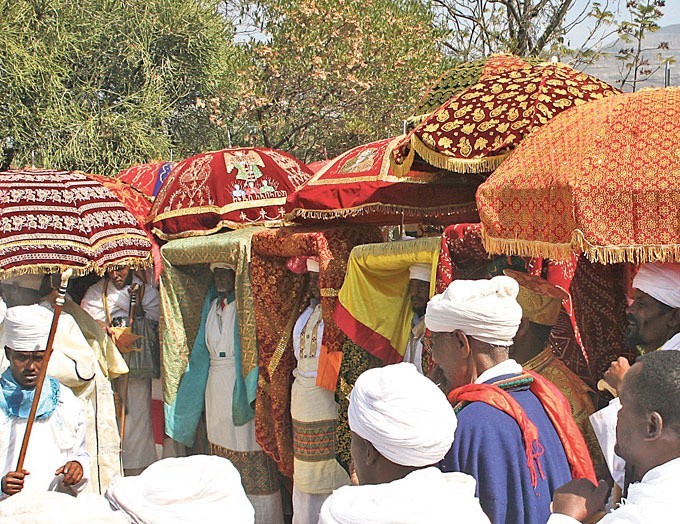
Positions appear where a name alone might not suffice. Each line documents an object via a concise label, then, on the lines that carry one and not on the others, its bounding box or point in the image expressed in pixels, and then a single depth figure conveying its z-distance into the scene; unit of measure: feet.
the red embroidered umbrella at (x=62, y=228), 19.13
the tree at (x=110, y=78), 49.47
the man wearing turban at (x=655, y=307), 12.06
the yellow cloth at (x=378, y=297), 17.75
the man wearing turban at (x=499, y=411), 9.86
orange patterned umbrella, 11.48
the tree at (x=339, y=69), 46.62
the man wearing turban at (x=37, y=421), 15.11
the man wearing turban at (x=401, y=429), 8.23
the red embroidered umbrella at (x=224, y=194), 23.20
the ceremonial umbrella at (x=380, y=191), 17.81
